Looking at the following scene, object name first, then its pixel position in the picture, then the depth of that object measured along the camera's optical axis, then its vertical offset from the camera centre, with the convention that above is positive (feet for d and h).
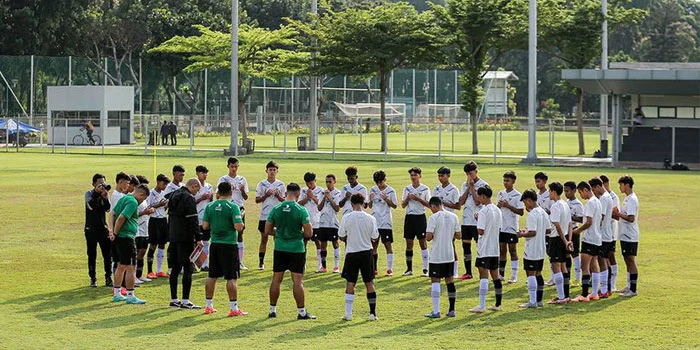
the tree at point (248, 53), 229.04 +16.77
